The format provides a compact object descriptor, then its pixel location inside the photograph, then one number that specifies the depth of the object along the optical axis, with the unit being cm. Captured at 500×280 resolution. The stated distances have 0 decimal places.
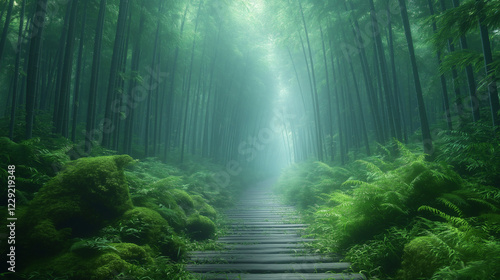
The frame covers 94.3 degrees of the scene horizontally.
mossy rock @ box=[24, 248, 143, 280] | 189
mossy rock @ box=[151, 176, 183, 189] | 382
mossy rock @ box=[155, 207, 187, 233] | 343
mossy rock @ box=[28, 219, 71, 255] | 212
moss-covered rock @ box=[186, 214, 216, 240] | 380
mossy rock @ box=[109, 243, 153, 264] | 222
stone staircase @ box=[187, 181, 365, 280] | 237
